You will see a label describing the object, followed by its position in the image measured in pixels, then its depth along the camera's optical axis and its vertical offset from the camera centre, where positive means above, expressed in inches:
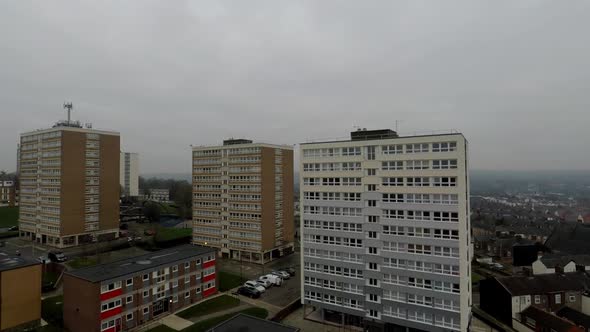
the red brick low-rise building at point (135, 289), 1250.0 -496.5
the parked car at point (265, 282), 1831.9 -619.3
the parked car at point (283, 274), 1983.1 -623.6
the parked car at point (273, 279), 1879.9 -614.6
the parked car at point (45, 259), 1977.1 -549.4
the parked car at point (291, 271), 2062.5 -626.5
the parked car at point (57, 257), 2169.0 -554.1
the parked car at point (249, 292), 1696.7 -626.6
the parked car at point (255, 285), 1750.7 -615.2
